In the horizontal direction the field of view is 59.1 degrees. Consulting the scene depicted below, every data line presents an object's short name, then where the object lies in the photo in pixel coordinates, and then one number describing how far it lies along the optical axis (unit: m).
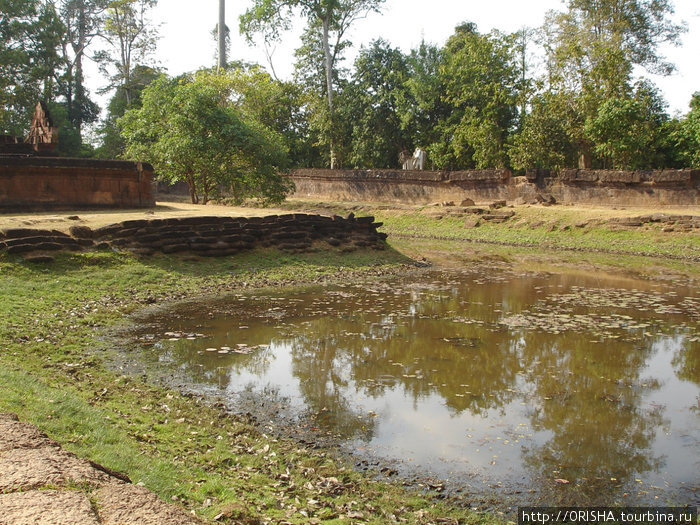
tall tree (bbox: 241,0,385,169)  30.23
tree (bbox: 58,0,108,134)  40.97
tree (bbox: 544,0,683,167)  23.36
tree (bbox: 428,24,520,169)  26.12
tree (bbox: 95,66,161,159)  37.42
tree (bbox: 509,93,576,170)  23.55
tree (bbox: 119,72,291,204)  17.75
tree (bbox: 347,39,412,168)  30.86
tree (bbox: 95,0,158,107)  38.06
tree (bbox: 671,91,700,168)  21.23
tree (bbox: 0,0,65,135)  34.44
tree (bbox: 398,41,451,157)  29.05
